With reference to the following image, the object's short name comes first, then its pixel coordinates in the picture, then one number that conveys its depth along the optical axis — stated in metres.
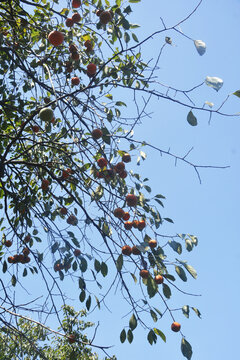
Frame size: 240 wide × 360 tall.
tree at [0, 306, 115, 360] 5.55
